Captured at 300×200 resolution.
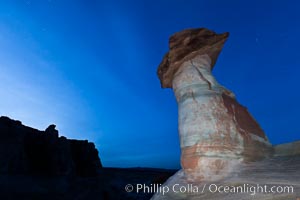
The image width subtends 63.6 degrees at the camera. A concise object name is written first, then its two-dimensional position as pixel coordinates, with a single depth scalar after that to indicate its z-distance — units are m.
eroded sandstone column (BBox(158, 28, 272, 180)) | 3.63
